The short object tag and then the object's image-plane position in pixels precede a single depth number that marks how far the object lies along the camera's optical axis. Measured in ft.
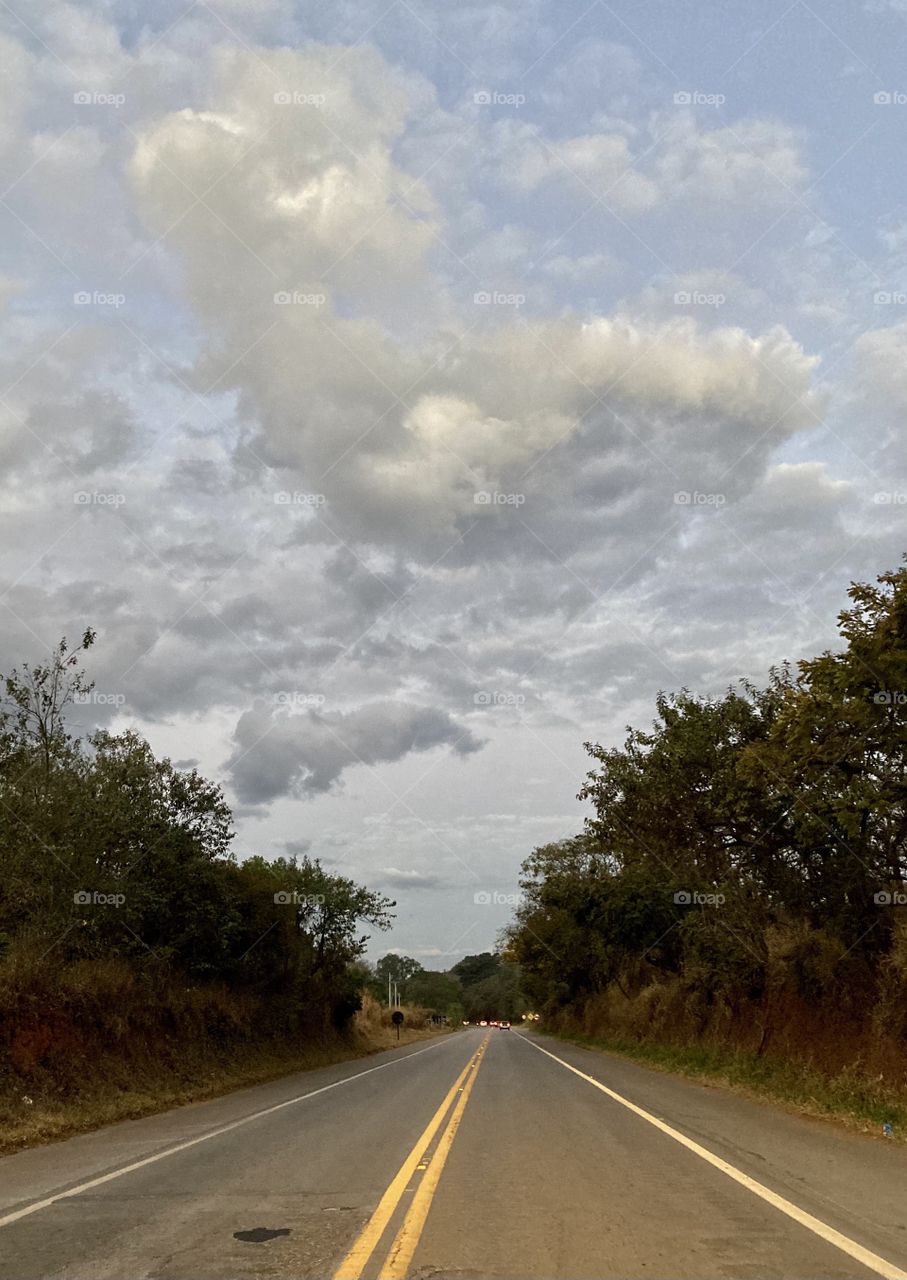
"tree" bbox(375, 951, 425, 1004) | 565.12
